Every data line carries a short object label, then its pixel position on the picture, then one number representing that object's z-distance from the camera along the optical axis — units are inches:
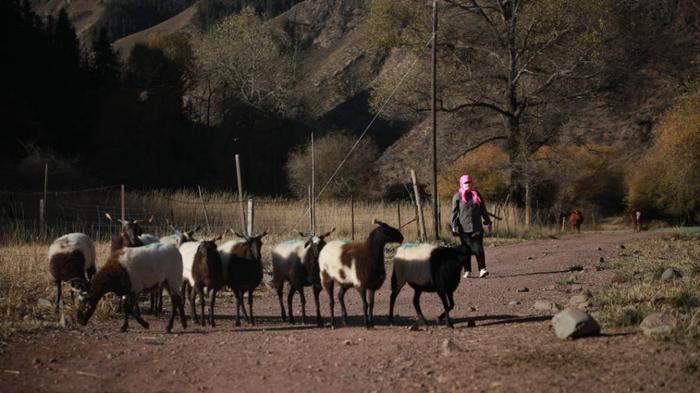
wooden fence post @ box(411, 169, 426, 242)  962.2
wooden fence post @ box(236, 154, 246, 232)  832.8
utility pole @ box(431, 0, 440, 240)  903.1
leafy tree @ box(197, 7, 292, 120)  2401.6
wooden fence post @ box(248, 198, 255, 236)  836.0
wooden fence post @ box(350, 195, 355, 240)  957.2
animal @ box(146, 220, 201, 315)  532.7
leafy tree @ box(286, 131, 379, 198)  1947.6
